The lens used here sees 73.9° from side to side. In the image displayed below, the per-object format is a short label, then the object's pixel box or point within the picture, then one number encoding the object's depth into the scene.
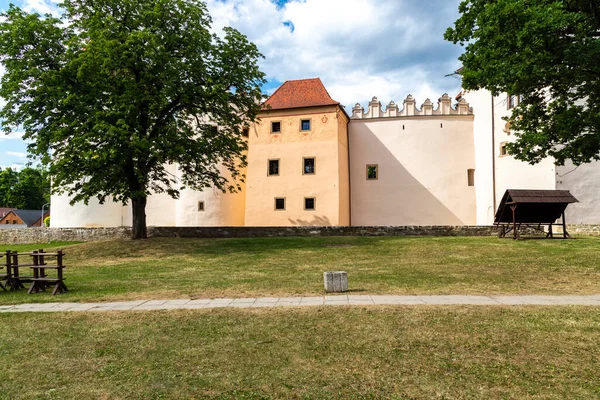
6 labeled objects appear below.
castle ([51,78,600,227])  30.81
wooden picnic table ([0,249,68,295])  10.10
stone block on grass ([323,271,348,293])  9.18
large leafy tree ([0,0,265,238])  18.02
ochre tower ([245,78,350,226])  30.64
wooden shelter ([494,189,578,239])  19.20
